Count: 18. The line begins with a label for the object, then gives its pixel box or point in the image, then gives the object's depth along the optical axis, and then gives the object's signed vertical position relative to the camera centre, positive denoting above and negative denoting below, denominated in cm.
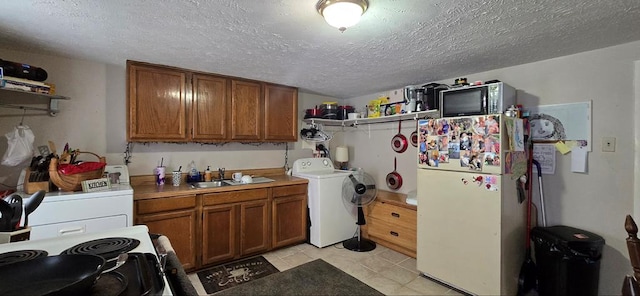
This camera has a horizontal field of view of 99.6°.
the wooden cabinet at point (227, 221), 240 -77
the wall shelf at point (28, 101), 220 +36
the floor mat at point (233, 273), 240 -123
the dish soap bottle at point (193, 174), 296 -32
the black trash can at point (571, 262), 191 -83
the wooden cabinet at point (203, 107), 253 +40
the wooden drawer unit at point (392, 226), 294 -93
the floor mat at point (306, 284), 230 -124
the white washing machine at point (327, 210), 319 -79
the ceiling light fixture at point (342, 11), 138 +71
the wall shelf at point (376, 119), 294 +35
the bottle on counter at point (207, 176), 304 -35
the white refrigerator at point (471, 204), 203 -47
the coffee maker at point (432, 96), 282 +53
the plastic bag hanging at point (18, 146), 200 -2
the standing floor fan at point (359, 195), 314 -59
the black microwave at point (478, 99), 222 +40
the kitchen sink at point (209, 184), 279 -43
